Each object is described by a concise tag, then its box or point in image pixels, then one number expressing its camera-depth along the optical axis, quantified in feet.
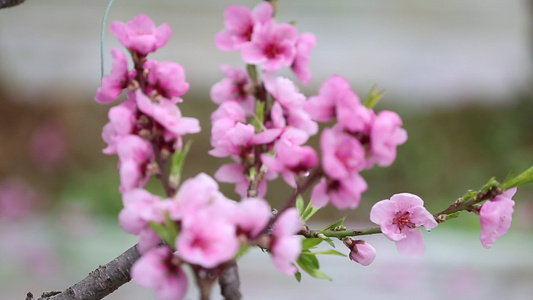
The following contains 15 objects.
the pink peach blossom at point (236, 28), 5.06
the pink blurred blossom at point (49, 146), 17.83
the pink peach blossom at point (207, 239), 4.82
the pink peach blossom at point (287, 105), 5.04
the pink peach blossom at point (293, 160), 4.92
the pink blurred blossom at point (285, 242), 4.86
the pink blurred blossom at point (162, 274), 4.86
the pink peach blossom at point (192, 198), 4.88
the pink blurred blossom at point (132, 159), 4.94
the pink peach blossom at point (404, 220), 5.13
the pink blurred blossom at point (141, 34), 5.03
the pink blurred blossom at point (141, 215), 4.89
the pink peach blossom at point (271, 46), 5.01
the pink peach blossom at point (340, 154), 4.86
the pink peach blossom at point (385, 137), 4.88
